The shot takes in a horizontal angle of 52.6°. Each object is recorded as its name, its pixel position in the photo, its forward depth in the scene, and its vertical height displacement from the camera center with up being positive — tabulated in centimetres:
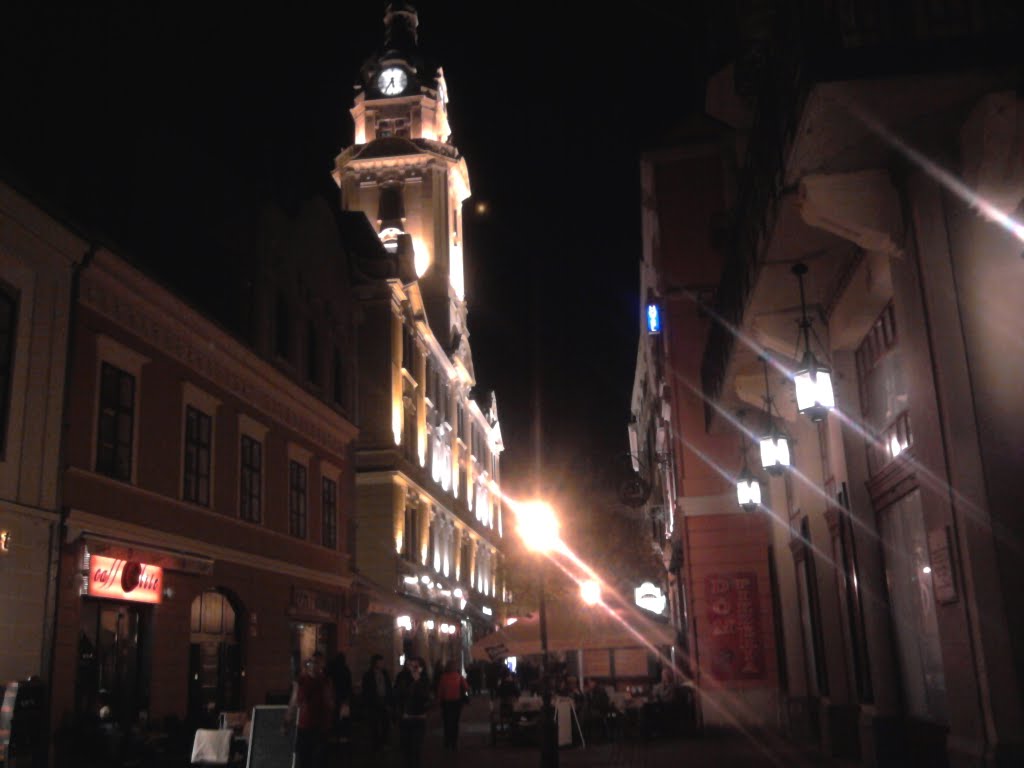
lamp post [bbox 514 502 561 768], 1389 +174
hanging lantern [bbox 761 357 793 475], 1477 +281
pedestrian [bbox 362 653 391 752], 2069 -58
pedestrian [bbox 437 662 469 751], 1966 -61
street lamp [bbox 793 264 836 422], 1116 +277
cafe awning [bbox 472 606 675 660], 2112 +56
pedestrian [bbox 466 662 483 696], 4378 -49
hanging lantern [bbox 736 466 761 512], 1795 +276
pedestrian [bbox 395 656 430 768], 1590 -78
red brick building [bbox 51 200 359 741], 1555 +338
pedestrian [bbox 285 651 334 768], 1195 -51
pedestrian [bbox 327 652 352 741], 2110 -16
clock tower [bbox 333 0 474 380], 5662 +2638
